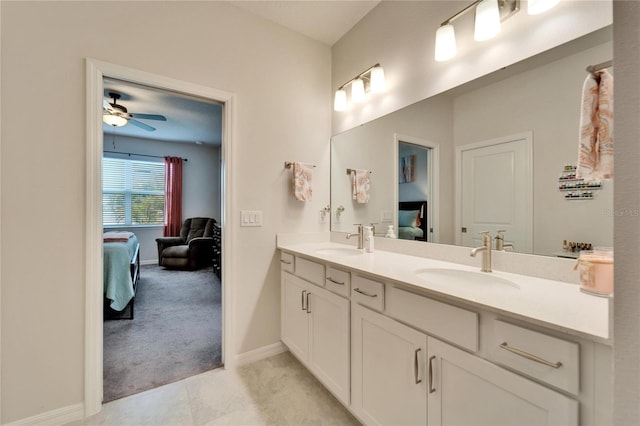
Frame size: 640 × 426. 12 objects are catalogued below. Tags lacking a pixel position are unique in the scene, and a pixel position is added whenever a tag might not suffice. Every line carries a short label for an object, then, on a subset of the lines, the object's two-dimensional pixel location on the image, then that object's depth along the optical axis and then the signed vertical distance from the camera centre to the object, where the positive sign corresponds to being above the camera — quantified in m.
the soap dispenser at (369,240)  1.93 -0.19
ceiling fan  3.10 +1.19
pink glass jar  0.83 -0.18
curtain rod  5.29 +1.20
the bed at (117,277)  2.58 -0.63
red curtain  5.71 +0.38
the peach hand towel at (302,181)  2.19 +0.27
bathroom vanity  0.67 -0.44
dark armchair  4.95 -0.69
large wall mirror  1.06 +0.28
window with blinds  5.30 +0.42
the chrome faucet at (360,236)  2.07 -0.18
